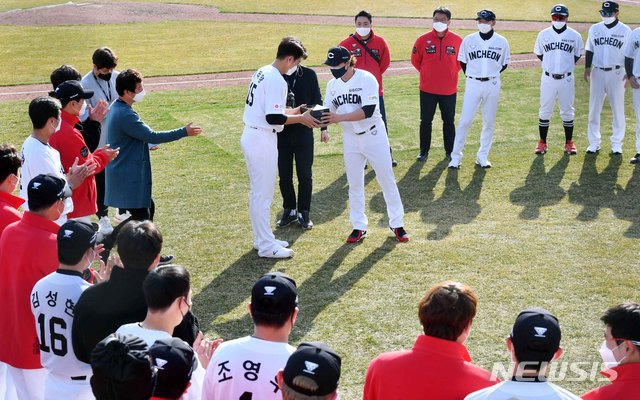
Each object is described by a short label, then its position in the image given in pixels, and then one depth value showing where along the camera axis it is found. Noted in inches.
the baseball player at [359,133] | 346.3
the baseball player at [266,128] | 329.1
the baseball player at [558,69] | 479.2
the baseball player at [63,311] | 184.4
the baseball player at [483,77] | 468.8
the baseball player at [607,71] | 474.9
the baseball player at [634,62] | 460.1
